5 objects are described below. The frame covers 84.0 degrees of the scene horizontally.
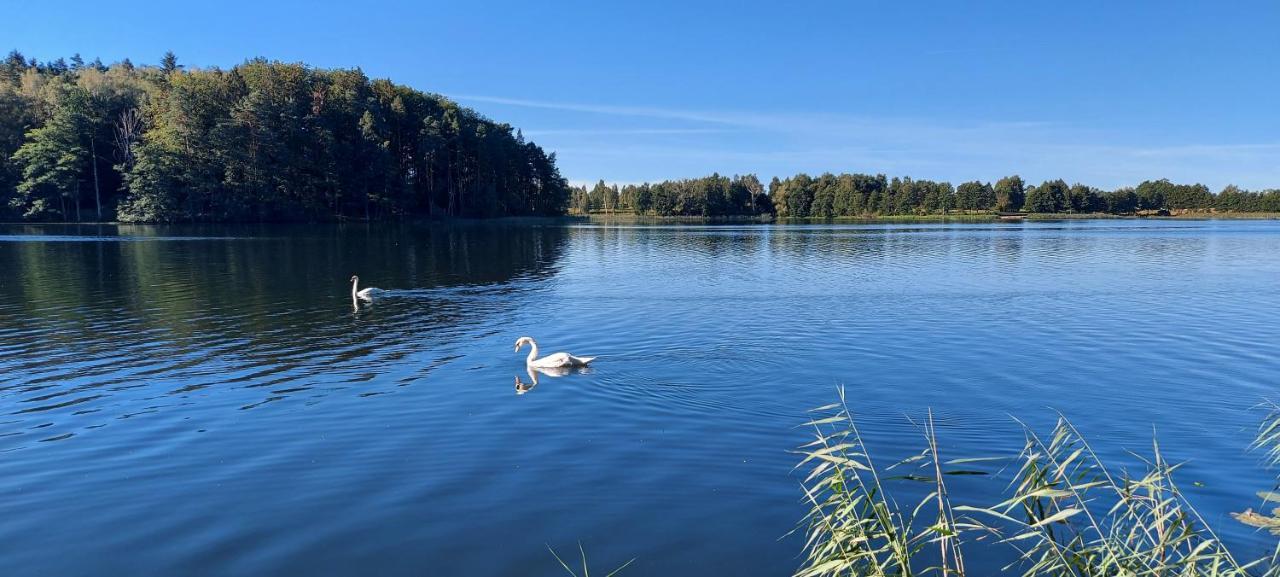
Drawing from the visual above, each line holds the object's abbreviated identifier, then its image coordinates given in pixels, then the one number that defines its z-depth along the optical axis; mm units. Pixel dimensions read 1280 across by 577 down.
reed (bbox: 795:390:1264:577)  4730
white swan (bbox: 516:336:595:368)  15148
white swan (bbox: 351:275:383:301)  26038
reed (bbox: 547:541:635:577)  6802
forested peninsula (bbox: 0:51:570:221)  84875
